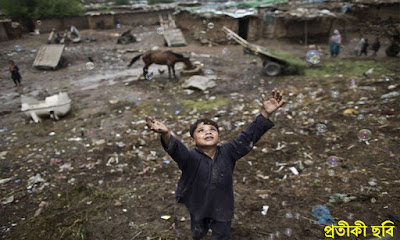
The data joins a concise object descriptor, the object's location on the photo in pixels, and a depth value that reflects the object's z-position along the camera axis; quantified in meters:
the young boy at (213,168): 2.02
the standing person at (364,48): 10.40
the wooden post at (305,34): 13.84
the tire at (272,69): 8.73
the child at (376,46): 10.17
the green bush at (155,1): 27.03
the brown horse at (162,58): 9.18
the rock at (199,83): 8.03
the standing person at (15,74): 8.92
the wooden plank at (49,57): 11.34
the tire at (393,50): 9.65
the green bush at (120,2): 25.35
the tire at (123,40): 15.88
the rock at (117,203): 3.54
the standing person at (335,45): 10.69
